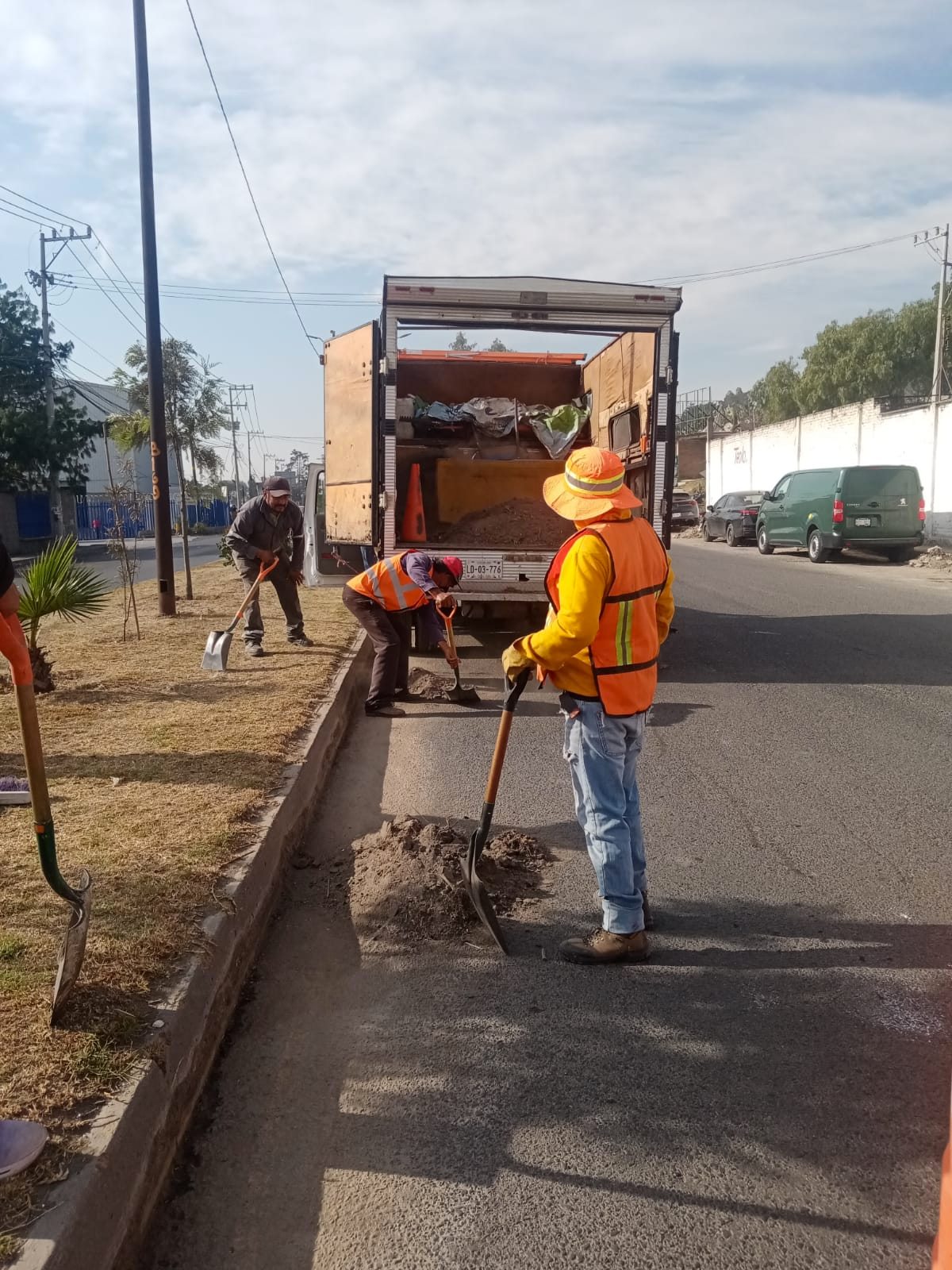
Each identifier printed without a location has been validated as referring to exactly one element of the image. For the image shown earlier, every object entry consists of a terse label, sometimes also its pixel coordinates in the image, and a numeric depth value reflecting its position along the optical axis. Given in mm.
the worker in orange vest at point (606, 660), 3482
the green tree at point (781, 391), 60312
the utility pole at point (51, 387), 36062
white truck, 8719
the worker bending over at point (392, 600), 7477
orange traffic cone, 10078
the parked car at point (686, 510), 36562
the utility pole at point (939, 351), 32669
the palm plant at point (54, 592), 7324
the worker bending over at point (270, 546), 9359
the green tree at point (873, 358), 53469
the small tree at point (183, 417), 15475
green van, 19672
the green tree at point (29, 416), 35312
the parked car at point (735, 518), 27641
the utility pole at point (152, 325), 11602
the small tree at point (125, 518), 11216
